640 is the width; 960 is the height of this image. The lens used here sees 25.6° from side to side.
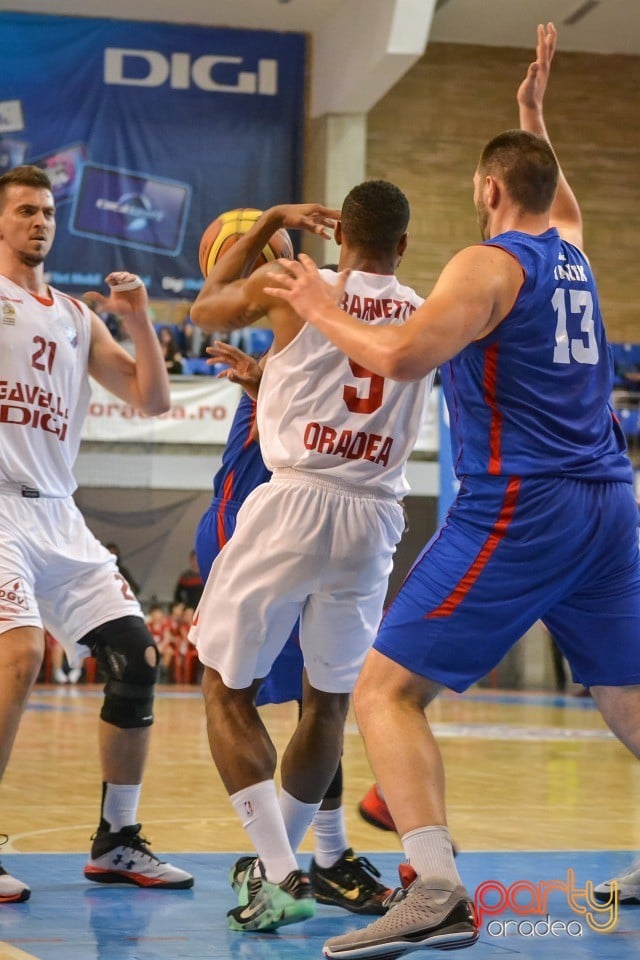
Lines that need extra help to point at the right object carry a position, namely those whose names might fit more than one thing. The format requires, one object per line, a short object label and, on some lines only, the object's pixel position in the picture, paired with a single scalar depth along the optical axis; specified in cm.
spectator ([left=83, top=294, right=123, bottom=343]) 1844
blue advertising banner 1959
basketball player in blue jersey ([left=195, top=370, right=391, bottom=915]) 471
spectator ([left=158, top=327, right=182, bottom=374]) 1878
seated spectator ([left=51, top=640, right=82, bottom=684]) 1800
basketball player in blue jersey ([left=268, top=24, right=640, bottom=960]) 359
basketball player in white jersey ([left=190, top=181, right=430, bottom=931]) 423
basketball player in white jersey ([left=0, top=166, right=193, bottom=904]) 501
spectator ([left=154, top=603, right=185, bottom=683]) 1800
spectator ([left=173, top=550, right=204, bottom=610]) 1867
